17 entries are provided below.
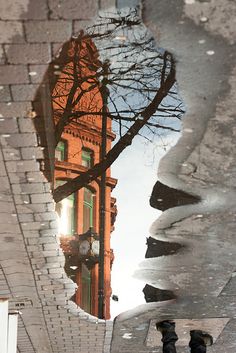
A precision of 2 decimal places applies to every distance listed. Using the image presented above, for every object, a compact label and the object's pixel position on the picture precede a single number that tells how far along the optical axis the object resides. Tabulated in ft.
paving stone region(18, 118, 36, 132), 10.89
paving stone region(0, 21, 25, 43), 8.83
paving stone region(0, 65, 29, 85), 9.71
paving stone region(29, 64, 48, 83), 9.68
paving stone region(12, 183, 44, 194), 12.77
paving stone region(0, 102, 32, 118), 10.50
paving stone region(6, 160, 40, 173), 12.11
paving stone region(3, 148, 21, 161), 11.74
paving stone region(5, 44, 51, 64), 9.30
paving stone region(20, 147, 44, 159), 11.72
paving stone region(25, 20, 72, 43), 8.87
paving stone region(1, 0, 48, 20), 8.43
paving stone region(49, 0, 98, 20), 8.50
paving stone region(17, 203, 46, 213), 13.50
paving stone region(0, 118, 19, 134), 10.92
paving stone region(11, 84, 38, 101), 10.09
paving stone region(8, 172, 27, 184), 12.42
